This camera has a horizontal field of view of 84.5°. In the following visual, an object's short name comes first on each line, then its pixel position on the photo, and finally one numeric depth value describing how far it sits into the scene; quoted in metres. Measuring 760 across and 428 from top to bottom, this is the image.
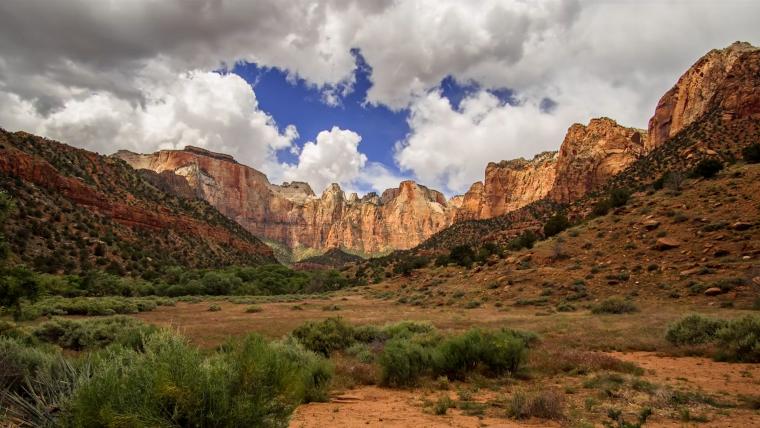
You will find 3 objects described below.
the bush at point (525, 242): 43.87
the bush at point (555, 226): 46.44
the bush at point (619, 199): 41.34
